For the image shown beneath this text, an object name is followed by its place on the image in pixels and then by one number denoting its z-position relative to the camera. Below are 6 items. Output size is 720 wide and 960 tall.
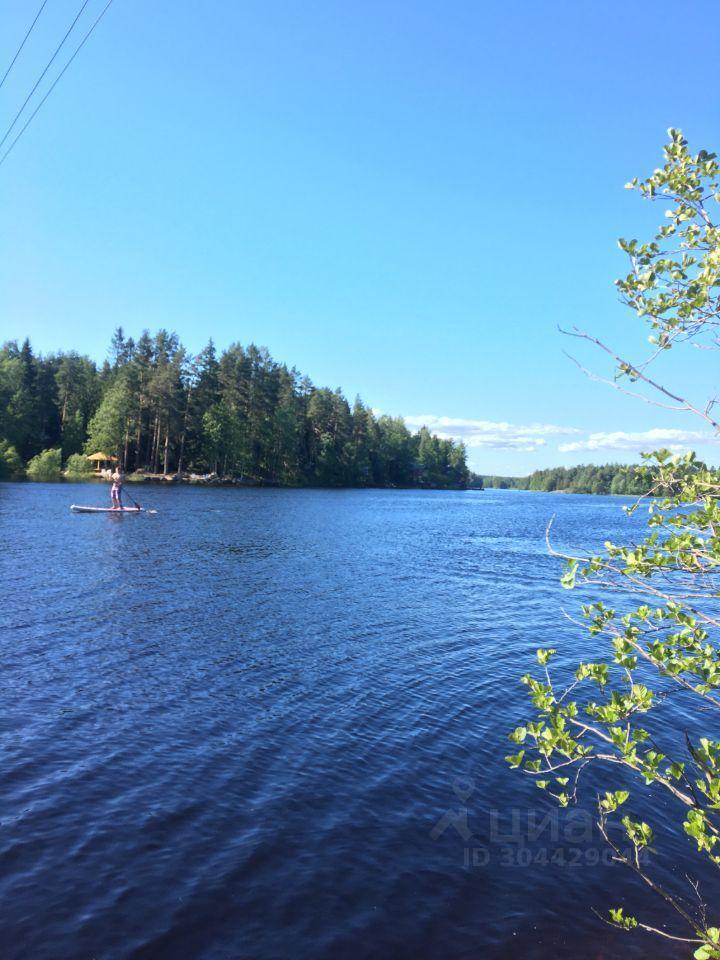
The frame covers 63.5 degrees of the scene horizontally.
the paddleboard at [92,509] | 43.88
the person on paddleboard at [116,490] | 45.47
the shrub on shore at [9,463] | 84.56
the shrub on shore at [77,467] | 92.94
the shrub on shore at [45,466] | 87.25
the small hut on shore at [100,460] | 95.00
